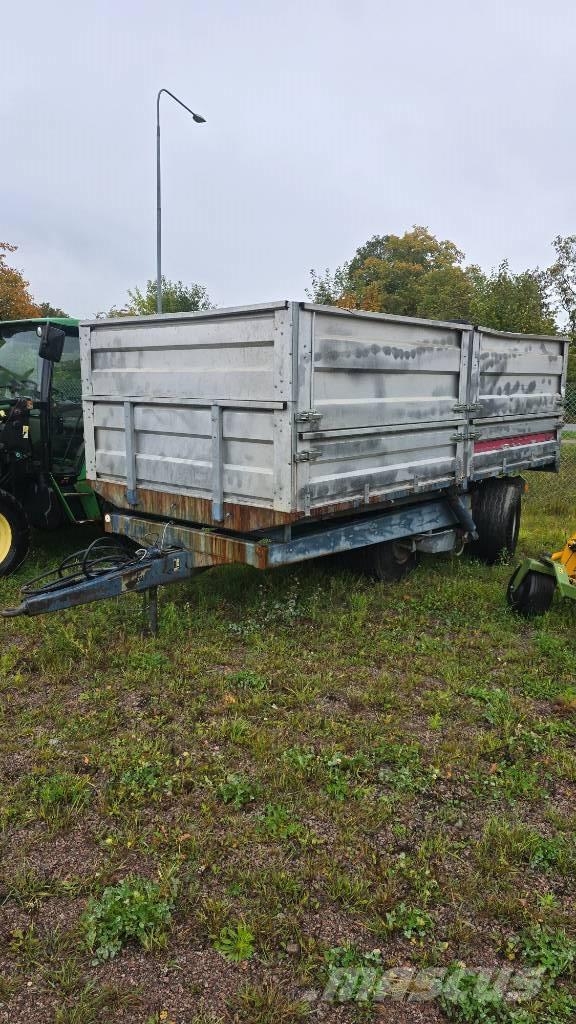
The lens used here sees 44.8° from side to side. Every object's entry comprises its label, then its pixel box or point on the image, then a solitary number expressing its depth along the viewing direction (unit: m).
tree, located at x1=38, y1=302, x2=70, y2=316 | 41.19
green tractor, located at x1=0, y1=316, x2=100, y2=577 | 5.75
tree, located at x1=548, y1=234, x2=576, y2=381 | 33.78
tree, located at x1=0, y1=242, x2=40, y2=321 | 28.59
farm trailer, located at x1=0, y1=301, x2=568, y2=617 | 4.12
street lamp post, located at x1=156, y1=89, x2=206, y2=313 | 15.46
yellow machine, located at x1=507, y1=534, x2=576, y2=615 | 5.00
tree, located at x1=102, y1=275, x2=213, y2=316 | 24.67
